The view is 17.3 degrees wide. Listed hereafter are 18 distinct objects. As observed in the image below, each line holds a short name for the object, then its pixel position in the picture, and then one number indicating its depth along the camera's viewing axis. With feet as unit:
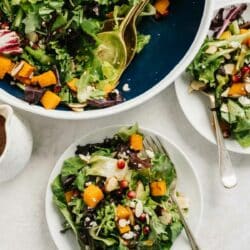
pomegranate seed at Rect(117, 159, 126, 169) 3.55
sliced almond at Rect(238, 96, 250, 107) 3.63
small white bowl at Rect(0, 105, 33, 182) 3.41
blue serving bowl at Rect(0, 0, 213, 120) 3.39
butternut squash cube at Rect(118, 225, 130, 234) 3.52
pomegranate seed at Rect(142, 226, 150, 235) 3.56
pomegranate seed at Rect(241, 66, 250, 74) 3.63
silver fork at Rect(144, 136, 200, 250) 3.66
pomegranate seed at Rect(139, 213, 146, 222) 3.55
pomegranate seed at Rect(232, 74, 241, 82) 3.64
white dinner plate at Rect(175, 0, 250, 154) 3.68
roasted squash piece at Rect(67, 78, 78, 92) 3.47
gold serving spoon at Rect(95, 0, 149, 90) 3.46
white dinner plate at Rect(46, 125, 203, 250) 3.65
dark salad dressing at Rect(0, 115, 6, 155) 3.46
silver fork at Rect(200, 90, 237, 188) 3.63
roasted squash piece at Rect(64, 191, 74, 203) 3.64
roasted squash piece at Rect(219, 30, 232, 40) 3.66
